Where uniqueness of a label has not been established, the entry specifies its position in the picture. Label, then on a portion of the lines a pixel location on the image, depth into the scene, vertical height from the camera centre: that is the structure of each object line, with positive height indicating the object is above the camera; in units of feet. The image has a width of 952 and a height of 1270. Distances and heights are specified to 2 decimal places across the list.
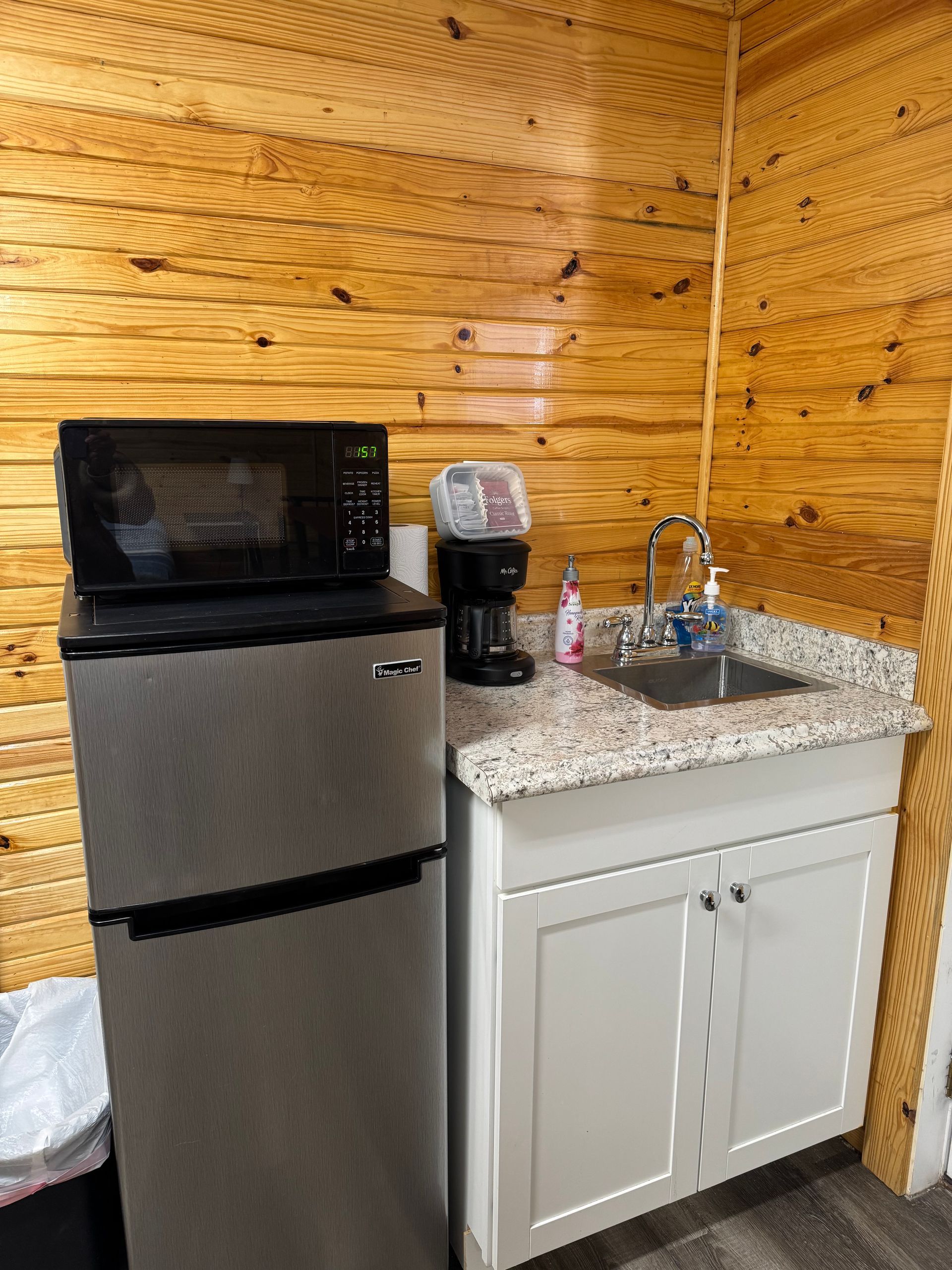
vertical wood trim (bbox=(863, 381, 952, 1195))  5.02 -2.75
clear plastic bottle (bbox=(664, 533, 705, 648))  6.69 -1.05
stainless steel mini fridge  3.58 -2.10
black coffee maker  5.25 -1.02
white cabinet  4.33 -2.90
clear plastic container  5.39 -0.38
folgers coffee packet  5.46 -0.40
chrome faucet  5.90 -0.78
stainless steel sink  5.99 -1.63
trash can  4.22 -3.47
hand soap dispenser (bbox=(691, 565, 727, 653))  6.30 -1.30
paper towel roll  5.17 -0.65
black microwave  3.84 -0.29
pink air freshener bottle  5.98 -1.24
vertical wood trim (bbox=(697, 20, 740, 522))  6.25 +1.32
